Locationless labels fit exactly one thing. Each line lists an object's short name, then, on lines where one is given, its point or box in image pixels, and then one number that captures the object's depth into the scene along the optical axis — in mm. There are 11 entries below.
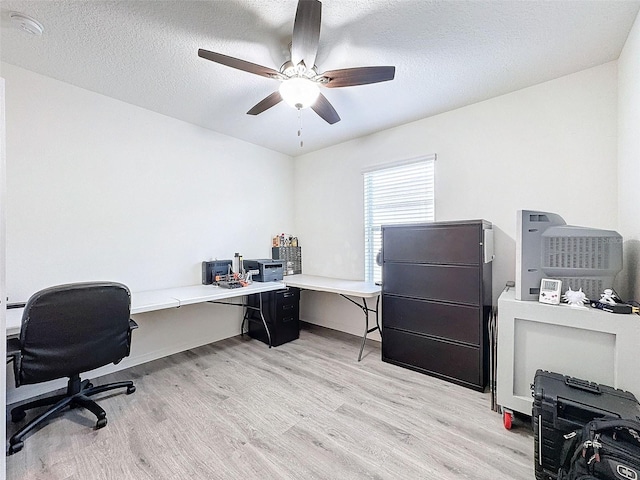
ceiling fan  1481
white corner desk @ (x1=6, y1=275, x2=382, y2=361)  2137
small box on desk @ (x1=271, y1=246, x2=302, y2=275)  4094
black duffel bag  1030
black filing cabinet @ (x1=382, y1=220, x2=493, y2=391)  2273
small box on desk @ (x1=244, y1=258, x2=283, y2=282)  3373
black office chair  1600
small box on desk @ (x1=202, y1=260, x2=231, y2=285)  3250
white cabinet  1493
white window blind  3047
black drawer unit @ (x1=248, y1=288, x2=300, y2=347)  3266
